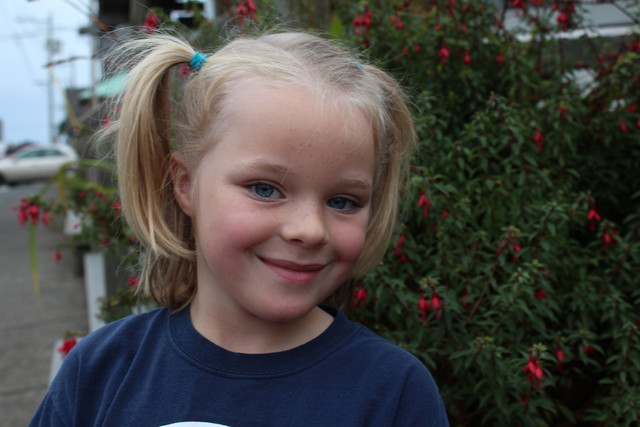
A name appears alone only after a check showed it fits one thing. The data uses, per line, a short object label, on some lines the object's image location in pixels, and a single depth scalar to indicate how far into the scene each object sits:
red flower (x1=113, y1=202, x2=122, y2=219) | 2.12
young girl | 1.22
